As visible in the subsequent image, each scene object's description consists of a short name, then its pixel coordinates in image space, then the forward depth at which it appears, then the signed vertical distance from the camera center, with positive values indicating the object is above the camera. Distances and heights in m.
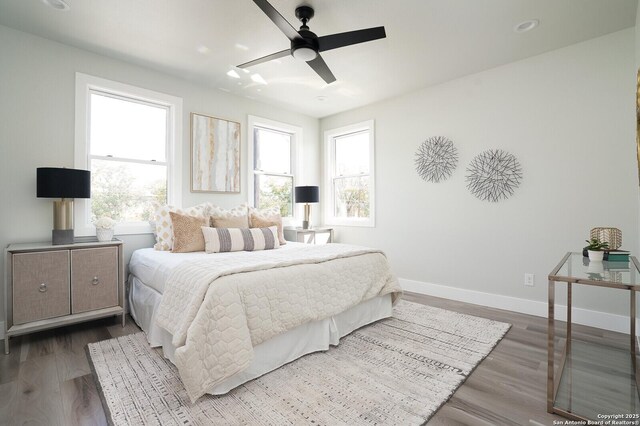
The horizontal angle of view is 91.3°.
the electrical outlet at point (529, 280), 3.25 -0.70
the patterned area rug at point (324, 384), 1.64 -1.06
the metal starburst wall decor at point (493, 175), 3.38 +0.43
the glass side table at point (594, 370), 1.60 -1.05
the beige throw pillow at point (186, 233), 3.06 -0.21
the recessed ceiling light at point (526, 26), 2.63 +1.61
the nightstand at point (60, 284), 2.42 -0.61
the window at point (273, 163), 4.57 +0.76
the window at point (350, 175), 4.77 +0.60
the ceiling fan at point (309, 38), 2.20 +1.29
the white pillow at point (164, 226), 3.18 -0.14
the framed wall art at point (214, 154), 3.85 +0.75
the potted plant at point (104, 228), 2.97 -0.15
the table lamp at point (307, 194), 4.62 +0.28
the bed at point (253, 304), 1.77 -0.65
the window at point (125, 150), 3.12 +0.68
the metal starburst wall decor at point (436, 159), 3.85 +0.69
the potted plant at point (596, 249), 2.01 -0.24
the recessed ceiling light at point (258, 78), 3.67 +1.61
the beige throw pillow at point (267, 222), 3.68 -0.11
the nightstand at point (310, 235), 4.52 -0.34
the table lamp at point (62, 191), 2.61 +0.19
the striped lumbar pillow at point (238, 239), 3.11 -0.28
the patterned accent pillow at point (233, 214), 3.54 -0.02
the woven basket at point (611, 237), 2.28 -0.18
